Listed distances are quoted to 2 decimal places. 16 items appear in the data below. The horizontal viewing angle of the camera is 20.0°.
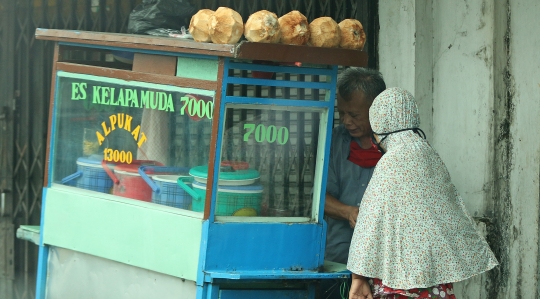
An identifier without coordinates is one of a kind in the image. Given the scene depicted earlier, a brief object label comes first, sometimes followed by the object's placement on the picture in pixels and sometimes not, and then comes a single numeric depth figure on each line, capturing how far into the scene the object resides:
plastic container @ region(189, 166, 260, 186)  6.05
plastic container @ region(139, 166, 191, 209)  6.31
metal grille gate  11.29
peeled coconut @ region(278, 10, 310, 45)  5.89
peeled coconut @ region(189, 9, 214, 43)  5.89
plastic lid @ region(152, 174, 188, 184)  6.42
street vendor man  6.99
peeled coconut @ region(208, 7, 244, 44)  5.72
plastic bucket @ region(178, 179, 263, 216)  6.07
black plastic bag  7.25
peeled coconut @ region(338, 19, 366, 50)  6.20
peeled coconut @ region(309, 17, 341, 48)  6.04
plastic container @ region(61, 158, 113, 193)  7.06
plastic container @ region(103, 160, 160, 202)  6.63
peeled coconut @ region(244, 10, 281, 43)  5.69
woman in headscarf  5.69
